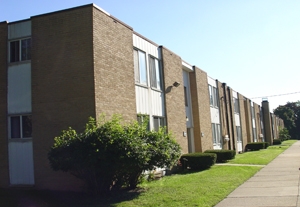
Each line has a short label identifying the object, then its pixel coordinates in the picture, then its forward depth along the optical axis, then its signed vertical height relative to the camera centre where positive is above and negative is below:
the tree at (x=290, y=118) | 93.69 +3.86
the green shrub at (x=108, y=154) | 9.41 -0.33
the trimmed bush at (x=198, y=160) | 16.52 -1.12
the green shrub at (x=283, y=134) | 61.49 -0.21
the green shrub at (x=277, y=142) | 51.47 -1.30
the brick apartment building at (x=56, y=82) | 11.63 +2.15
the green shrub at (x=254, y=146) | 34.81 -1.17
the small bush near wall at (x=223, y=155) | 20.23 -1.11
